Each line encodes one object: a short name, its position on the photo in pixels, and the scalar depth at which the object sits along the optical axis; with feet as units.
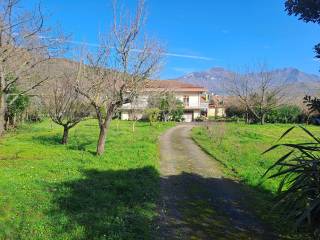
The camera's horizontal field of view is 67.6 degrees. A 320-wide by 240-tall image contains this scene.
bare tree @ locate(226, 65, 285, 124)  125.86
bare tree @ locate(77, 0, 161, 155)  40.28
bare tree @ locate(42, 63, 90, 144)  52.91
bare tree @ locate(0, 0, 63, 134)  33.18
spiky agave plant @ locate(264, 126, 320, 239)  13.04
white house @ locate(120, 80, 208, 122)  151.18
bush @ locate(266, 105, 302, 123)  133.21
